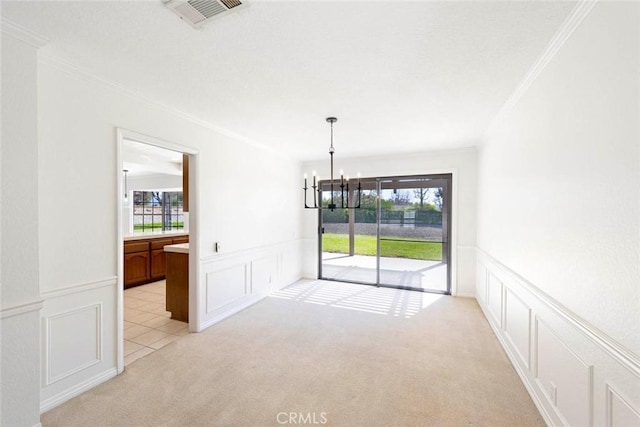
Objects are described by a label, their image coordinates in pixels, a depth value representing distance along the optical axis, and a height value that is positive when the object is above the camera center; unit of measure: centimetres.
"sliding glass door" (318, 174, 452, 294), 488 -49
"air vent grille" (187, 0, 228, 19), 141 +109
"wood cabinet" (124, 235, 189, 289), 493 -97
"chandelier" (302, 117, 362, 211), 543 +27
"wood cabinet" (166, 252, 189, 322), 354 -101
